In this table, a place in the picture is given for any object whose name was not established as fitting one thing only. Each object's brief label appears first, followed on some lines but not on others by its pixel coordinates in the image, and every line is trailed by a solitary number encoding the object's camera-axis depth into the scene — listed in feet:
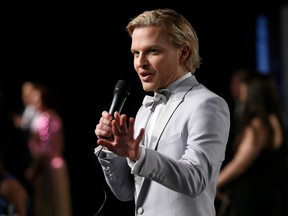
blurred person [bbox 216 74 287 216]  33.53
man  14.10
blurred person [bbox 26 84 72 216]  45.80
